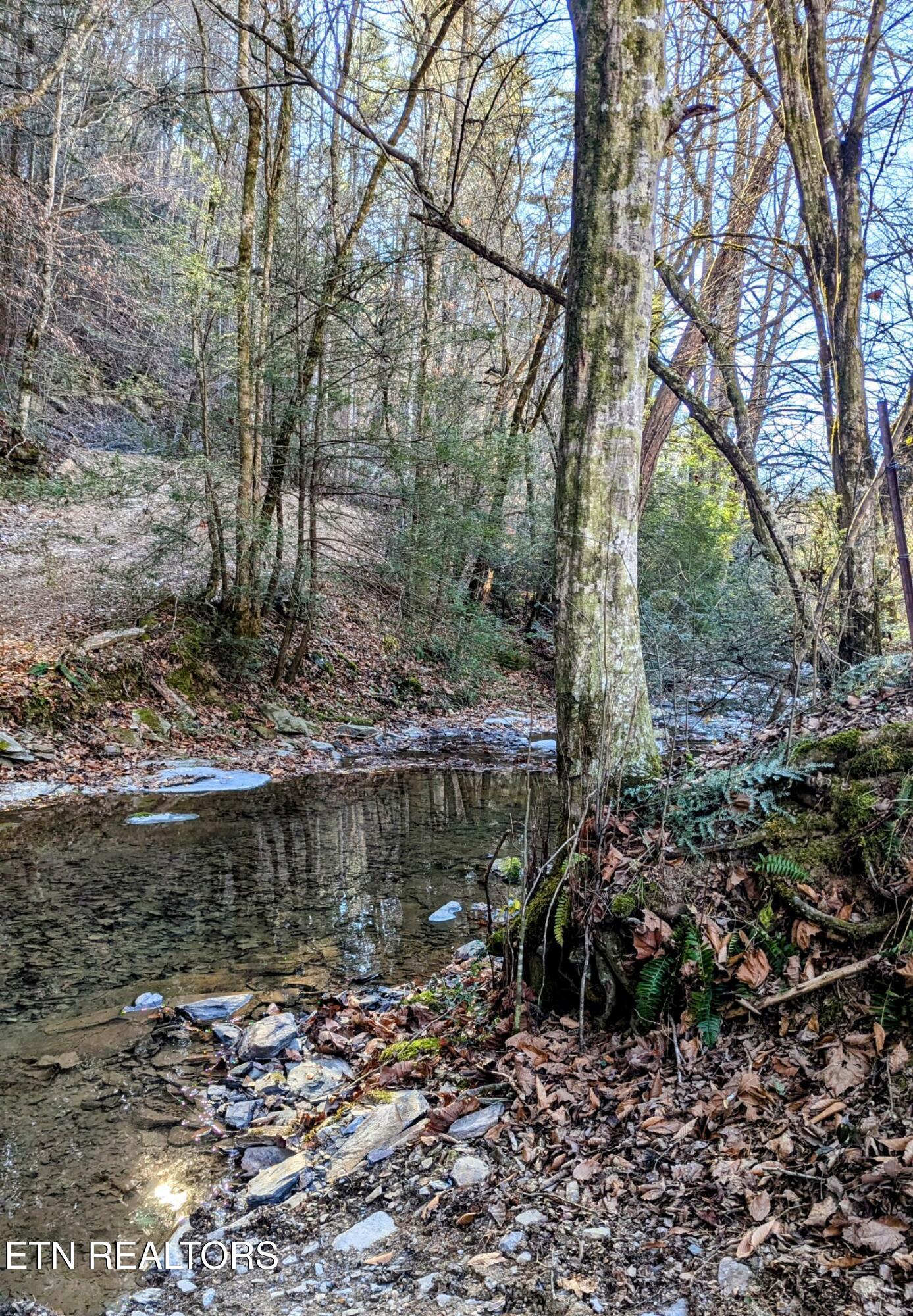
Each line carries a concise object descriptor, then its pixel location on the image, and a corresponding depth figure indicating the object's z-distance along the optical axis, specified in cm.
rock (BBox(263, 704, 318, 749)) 1174
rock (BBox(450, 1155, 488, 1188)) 263
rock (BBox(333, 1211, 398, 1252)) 248
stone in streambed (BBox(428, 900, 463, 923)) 583
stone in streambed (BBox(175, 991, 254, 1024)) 436
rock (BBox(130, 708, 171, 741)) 1034
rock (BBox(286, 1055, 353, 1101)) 370
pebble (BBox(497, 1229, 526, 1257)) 229
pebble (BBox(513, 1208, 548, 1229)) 237
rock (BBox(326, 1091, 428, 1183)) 296
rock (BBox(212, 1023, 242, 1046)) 414
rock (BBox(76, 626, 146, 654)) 1059
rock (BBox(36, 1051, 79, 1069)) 385
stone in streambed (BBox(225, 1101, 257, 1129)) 345
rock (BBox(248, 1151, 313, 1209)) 284
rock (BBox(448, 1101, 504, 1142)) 288
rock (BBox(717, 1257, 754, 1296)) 193
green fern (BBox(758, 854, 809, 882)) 297
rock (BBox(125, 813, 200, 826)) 802
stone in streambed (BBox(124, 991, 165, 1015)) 446
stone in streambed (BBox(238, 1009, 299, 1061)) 397
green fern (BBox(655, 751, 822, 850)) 326
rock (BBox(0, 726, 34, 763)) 906
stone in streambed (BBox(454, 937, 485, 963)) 498
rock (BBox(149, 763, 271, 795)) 924
